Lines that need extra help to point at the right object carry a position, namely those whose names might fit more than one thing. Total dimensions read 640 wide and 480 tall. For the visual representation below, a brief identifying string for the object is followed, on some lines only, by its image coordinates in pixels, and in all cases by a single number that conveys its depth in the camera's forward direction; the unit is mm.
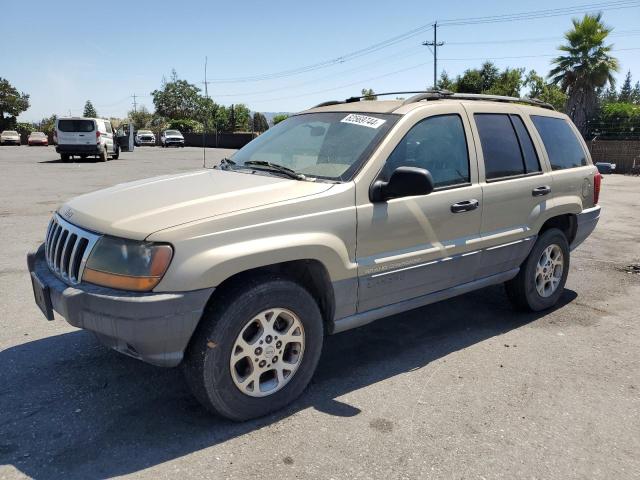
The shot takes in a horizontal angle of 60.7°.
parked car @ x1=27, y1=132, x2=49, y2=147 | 45906
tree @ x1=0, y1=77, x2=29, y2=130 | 60094
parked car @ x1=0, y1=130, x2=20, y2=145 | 47334
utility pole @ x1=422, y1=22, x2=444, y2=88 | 48312
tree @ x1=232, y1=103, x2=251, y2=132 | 65838
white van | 23016
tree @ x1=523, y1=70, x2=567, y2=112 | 57653
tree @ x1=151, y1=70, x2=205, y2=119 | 78938
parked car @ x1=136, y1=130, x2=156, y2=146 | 49594
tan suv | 2703
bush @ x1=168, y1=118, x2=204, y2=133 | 60500
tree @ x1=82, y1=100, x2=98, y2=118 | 91875
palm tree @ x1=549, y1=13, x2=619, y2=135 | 28547
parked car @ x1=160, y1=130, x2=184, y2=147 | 47438
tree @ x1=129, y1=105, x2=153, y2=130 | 77188
